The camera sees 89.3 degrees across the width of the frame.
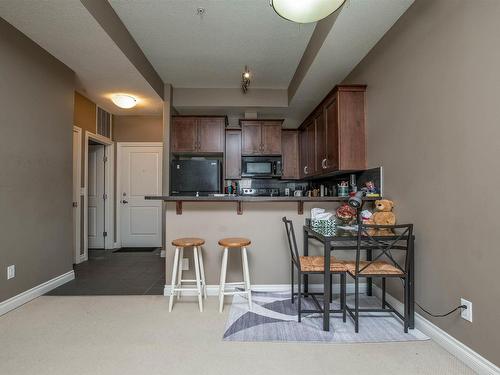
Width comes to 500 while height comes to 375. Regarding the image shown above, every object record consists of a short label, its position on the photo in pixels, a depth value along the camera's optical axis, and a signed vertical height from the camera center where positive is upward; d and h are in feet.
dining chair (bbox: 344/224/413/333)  6.36 -2.03
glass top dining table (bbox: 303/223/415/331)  6.46 -1.68
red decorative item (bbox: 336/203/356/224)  8.21 -0.80
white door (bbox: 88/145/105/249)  15.72 -0.36
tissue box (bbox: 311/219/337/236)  7.39 -1.12
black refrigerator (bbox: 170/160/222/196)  13.32 +0.62
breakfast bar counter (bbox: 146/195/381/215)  8.36 -0.33
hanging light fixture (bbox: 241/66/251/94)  10.73 +5.00
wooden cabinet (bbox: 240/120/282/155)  14.57 +3.00
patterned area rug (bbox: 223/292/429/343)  6.22 -3.66
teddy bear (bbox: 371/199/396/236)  7.59 -0.72
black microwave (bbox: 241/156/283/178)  14.82 +1.26
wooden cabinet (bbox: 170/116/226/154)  14.05 +3.04
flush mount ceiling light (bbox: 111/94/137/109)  12.35 +4.37
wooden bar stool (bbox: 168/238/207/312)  7.72 -2.59
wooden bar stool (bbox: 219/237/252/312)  7.63 -2.41
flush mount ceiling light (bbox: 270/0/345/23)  5.16 +3.79
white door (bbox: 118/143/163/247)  16.19 -0.42
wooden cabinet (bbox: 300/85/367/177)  9.27 +2.29
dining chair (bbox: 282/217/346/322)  6.82 -2.17
